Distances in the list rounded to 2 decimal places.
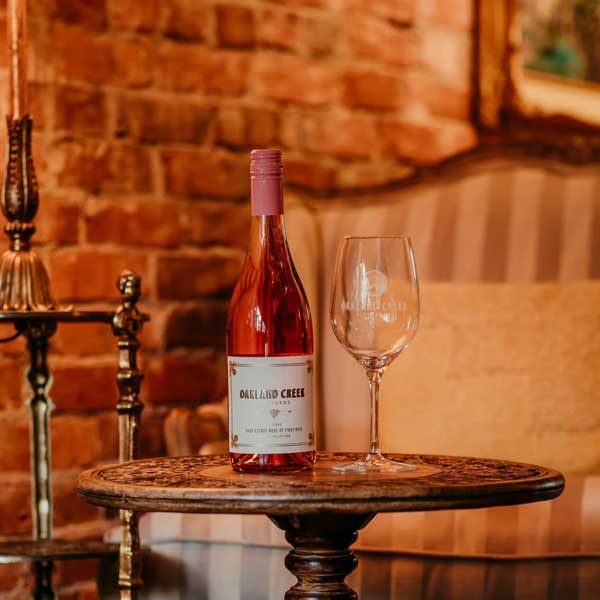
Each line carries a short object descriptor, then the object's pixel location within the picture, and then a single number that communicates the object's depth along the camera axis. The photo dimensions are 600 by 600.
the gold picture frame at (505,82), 3.29
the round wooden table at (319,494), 1.57
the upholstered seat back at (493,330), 2.49
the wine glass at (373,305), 1.73
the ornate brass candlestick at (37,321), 2.18
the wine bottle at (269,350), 1.70
